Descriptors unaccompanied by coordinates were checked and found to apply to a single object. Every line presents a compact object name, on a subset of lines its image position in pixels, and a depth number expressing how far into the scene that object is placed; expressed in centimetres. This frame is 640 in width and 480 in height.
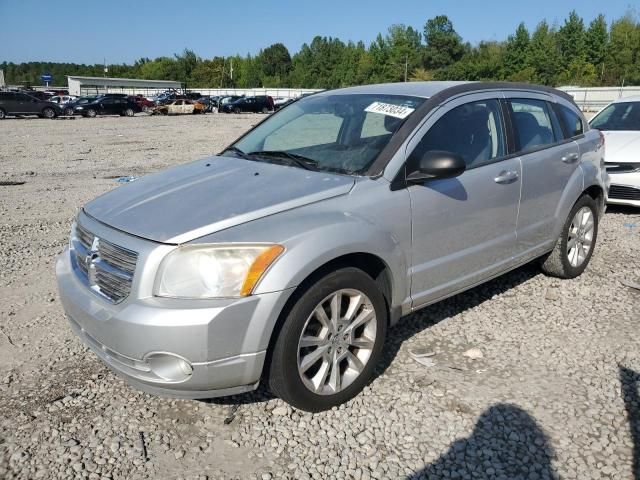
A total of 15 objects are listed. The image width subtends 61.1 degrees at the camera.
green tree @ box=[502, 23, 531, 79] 8000
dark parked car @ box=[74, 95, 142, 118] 3512
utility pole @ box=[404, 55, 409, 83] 9500
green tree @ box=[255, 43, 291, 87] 12344
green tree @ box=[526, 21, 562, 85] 7756
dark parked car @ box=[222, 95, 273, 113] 4416
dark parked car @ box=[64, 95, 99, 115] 3409
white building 7299
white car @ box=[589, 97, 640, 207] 714
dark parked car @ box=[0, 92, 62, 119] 3041
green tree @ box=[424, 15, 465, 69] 9612
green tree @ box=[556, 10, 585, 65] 7938
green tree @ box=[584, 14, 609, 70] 7756
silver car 258
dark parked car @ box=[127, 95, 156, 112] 4044
